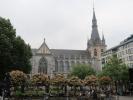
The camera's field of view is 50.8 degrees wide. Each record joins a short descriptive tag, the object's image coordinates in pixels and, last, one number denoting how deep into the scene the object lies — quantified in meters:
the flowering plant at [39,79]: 23.14
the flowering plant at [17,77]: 21.92
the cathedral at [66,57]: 59.61
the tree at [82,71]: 49.84
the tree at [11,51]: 25.14
